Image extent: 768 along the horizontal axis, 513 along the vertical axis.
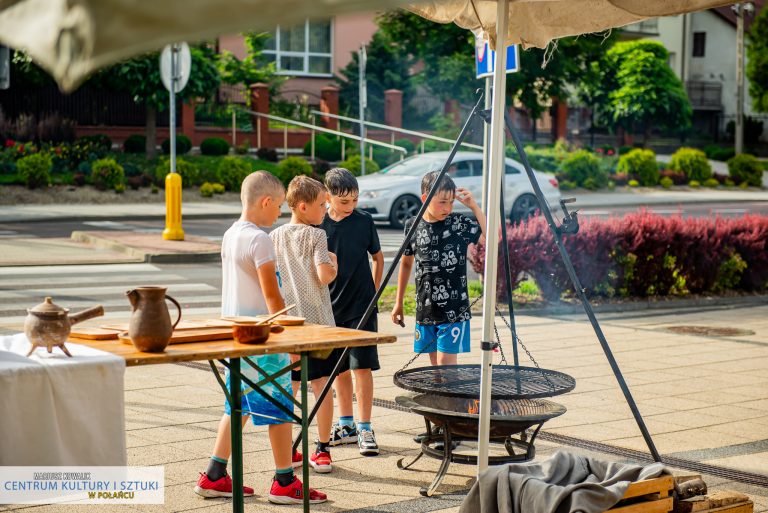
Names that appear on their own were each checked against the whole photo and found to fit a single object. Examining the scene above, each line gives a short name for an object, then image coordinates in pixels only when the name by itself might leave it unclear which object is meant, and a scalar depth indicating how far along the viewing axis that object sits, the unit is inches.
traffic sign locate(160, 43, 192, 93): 749.3
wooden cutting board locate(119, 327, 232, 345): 190.3
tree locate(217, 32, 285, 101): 1584.6
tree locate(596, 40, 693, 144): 1966.0
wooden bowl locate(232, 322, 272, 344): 188.3
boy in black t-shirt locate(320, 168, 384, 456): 263.3
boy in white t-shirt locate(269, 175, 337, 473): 242.2
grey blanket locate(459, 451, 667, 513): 172.2
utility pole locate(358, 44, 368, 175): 1155.1
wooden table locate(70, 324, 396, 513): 179.8
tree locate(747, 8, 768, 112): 2069.4
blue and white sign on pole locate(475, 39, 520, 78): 297.3
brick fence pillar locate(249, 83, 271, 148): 1534.2
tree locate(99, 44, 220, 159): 1309.1
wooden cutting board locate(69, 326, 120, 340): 193.5
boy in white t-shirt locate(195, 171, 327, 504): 218.1
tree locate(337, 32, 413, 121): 1743.4
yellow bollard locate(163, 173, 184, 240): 739.4
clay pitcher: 180.4
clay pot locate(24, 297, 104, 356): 174.1
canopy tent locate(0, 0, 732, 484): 90.7
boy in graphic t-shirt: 279.9
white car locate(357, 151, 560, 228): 923.4
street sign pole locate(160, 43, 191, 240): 746.8
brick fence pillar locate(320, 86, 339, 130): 1631.4
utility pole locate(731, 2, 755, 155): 1829.5
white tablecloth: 165.3
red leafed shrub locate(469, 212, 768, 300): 516.4
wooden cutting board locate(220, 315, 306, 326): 201.6
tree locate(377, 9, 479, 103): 1610.5
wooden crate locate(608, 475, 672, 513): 178.7
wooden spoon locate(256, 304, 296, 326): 194.9
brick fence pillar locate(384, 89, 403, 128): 1653.5
